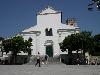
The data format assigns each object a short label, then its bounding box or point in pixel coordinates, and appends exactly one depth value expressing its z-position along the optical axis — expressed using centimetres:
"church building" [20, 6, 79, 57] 2359
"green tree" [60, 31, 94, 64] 2095
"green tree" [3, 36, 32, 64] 2087
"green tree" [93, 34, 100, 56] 2982
